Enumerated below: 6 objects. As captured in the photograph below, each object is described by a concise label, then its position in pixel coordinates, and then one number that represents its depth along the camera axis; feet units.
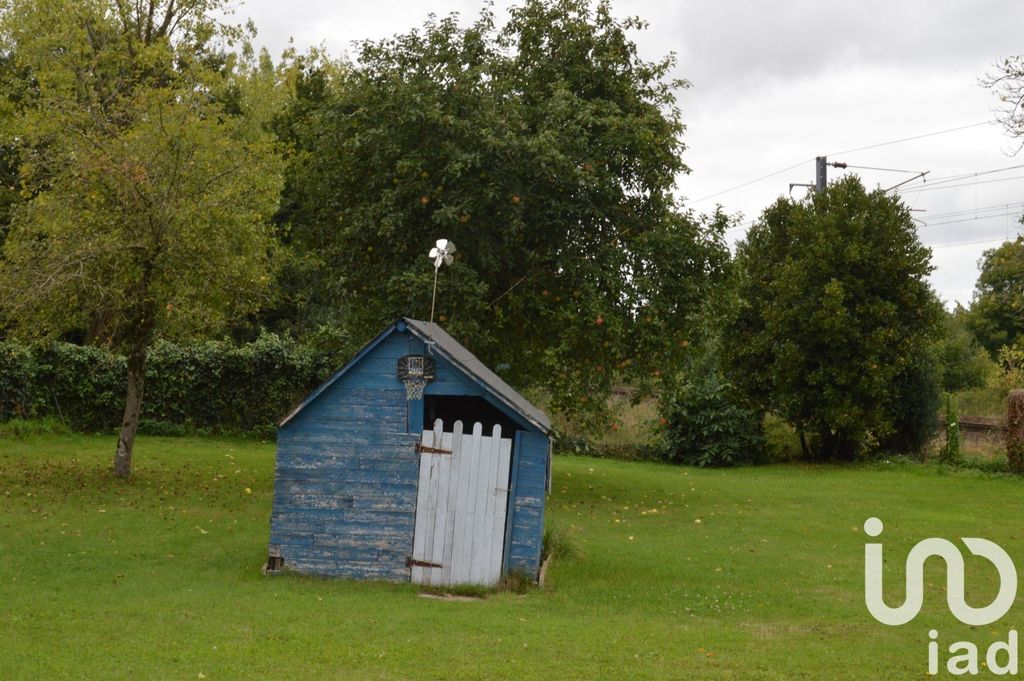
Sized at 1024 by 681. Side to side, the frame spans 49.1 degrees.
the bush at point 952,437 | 101.71
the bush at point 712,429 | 108.27
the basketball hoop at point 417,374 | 45.62
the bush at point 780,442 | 111.75
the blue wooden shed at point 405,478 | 45.14
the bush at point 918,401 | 106.93
